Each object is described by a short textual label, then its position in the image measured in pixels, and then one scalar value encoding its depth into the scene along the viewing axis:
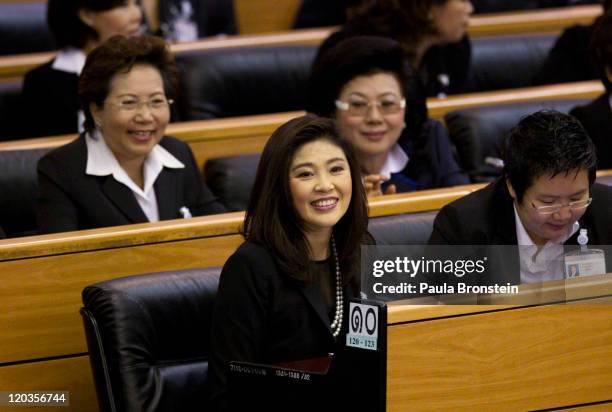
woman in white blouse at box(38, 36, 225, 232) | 8.86
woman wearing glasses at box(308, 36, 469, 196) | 9.02
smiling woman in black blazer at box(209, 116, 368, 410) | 8.31
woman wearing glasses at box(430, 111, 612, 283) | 8.40
